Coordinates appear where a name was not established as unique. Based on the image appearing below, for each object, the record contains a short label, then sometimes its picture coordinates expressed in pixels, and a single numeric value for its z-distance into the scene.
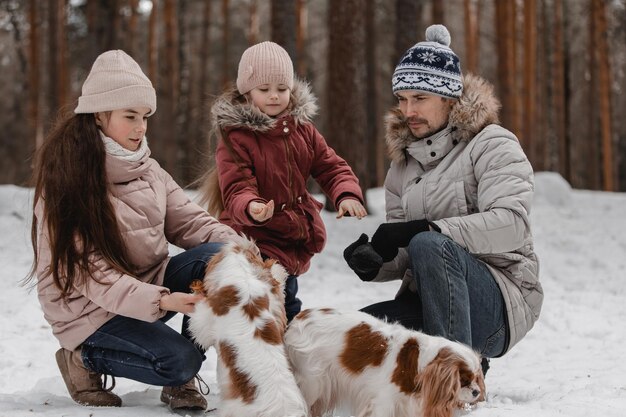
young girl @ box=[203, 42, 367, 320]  3.84
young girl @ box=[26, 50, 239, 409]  3.19
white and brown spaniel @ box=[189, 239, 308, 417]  2.73
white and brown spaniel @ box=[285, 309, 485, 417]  2.75
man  3.30
